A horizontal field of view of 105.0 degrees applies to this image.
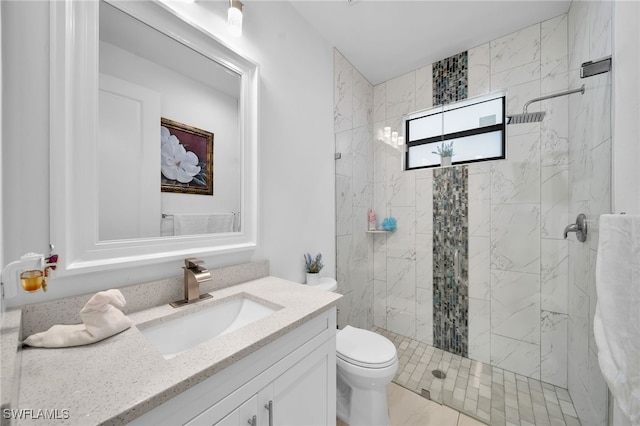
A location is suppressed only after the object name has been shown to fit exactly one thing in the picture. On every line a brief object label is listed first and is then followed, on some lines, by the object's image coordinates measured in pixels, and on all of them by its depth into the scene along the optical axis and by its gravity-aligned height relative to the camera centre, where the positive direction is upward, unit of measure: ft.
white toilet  4.43 -3.06
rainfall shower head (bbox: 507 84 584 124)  4.93 +1.97
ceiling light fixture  3.90 +3.12
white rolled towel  2.23 -1.13
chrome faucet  3.40 -0.97
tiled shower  4.79 -0.01
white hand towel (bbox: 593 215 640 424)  2.30 -0.98
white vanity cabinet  2.04 -1.82
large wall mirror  2.72 +1.00
